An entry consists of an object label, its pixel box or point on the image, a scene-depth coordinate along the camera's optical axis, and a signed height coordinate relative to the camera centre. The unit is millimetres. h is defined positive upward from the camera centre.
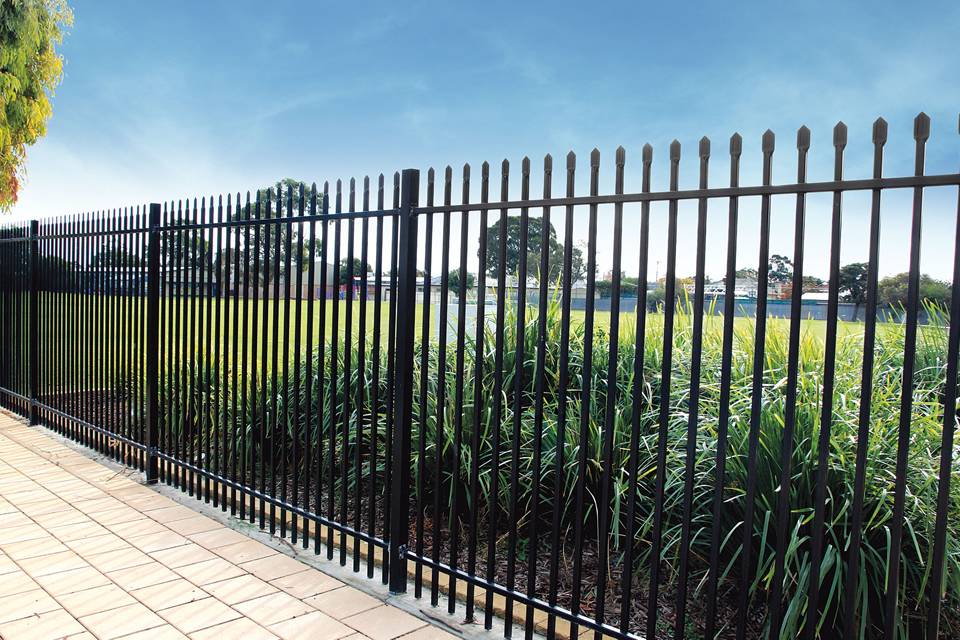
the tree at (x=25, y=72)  11250 +3877
